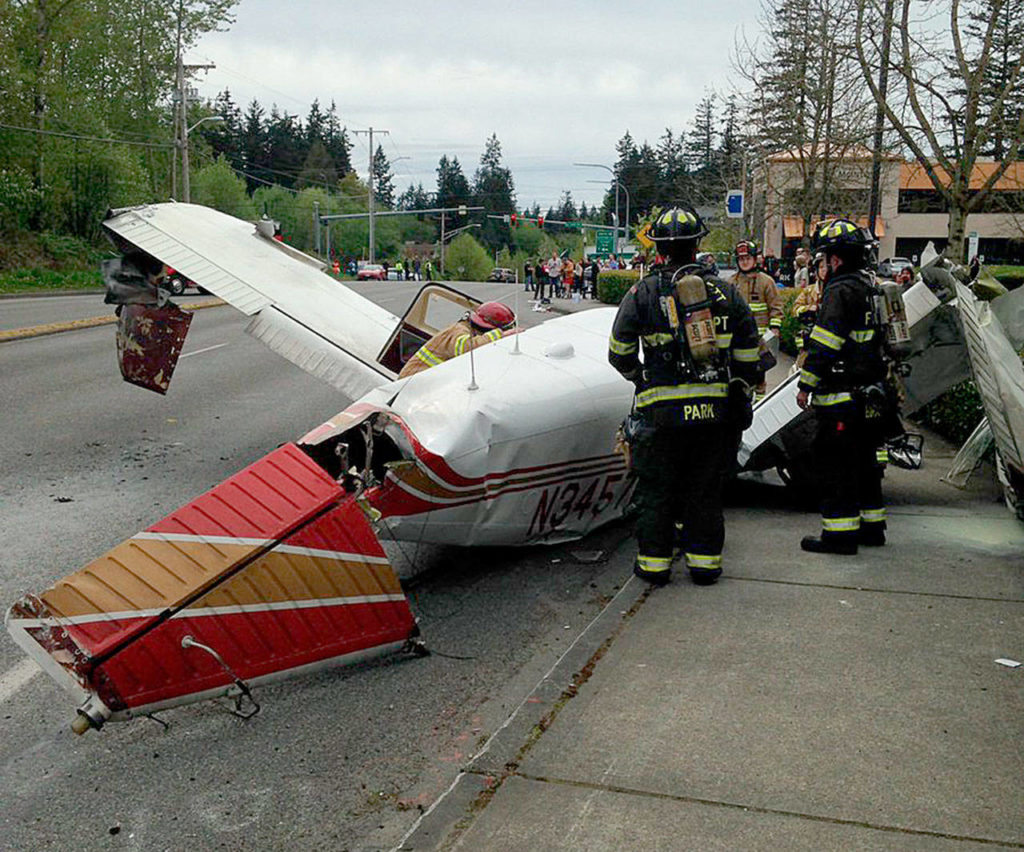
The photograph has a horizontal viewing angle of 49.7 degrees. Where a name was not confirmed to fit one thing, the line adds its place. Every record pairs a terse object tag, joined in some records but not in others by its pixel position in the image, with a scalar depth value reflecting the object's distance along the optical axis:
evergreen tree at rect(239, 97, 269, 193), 133.50
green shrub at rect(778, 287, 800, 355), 17.16
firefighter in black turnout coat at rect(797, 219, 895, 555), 6.32
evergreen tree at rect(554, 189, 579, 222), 183.75
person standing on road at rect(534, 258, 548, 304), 35.79
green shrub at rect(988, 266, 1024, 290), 29.59
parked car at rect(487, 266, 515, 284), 76.51
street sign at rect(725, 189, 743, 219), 19.60
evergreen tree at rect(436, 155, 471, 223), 152.38
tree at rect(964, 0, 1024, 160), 14.75
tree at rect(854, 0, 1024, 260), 14.39
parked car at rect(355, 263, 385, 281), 77.50
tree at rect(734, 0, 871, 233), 21.02
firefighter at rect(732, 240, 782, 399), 12.02
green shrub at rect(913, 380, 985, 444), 9.50
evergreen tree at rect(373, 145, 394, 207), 161.75
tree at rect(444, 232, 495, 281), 120.38
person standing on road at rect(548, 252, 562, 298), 35.06
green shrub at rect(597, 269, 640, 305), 37.69
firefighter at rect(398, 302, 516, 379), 6.91
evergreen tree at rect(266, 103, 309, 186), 136.75
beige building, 24.09
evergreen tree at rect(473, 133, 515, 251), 148.12
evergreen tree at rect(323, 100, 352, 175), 148.62
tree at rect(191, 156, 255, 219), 86.19
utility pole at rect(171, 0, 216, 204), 48.72
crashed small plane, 3.77
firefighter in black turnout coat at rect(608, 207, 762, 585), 5.77
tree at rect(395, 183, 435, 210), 171.50
